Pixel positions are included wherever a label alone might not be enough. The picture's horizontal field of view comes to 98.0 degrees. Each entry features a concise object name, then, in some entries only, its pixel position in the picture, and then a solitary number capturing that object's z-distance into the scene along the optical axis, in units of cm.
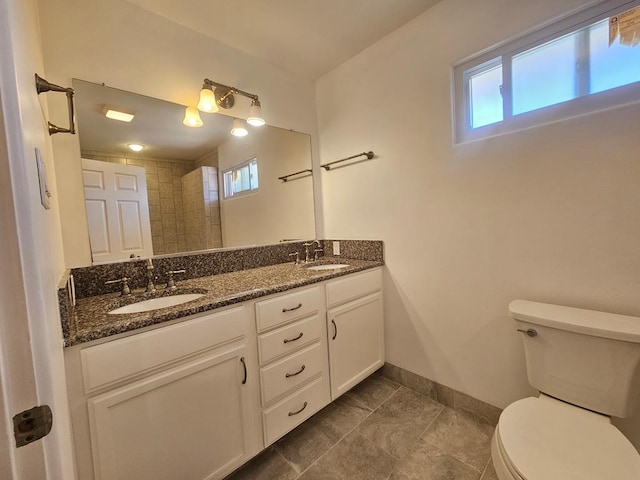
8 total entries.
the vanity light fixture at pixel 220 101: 166
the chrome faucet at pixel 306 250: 221
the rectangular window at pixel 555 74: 115
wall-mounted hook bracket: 87
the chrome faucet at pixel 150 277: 142
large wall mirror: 139
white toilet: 83
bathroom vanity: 92
